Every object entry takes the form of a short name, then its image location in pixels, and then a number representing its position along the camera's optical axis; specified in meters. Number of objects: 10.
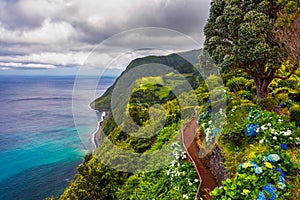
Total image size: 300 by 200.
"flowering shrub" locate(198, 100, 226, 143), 8.00
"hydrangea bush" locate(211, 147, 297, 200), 4.24
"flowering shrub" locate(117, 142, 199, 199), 6.87
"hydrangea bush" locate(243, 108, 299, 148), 5.88
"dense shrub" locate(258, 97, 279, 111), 8.59
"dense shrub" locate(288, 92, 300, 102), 9.45
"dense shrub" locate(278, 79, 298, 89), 11.80
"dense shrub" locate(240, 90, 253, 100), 11.05
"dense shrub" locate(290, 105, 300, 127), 6.74
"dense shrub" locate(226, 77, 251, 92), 13.17
